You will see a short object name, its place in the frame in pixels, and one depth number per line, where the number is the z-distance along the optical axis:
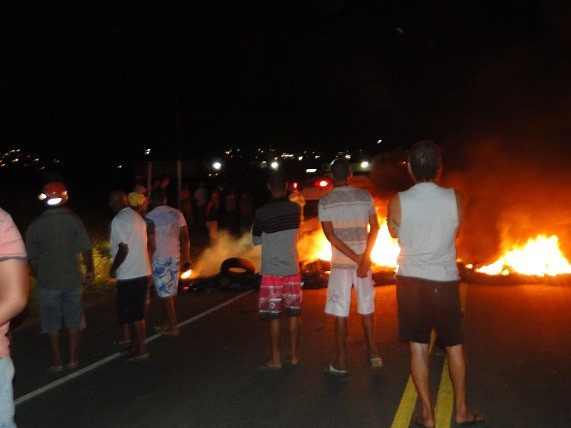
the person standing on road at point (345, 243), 7.18
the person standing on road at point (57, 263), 7.84
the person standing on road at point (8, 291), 3.41
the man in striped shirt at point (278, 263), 7.54
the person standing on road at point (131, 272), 8.30
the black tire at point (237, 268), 13.92
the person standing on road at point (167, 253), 9.45
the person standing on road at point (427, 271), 5.45
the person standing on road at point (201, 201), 25.09
